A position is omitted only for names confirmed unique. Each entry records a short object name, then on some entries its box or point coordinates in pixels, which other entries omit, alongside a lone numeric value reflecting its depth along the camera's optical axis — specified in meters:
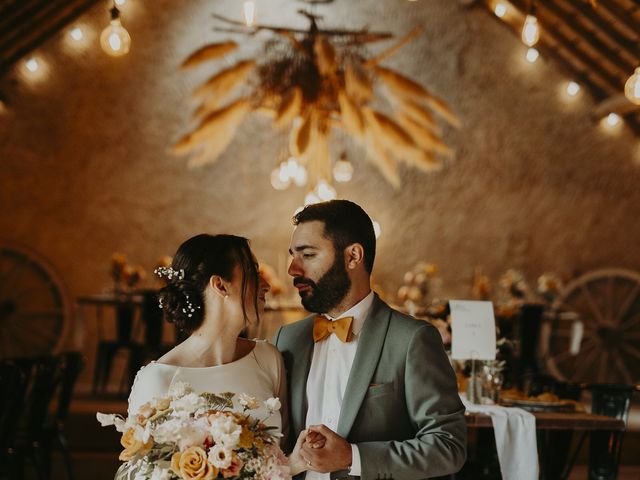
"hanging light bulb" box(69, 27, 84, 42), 10.80
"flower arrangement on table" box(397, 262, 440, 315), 9.98
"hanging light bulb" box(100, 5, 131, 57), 6.12
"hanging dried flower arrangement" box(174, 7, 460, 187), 10.93
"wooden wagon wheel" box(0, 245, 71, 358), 10.41
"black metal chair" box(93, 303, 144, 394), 8.94
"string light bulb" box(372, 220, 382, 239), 10.30
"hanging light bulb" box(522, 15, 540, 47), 6.83
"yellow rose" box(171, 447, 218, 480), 2.08
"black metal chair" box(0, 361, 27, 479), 4.65
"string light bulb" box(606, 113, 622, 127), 11.15
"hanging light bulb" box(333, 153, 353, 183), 10.16
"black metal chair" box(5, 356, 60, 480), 5.26
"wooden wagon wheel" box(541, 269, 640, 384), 10.86
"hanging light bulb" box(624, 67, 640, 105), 5.55
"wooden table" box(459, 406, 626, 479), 3.66
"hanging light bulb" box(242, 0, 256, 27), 7.05
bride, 2.68
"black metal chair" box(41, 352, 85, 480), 5.75
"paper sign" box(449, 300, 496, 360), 3.81
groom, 2.55
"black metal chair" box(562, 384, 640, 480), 3.96
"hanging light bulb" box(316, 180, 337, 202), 10.07
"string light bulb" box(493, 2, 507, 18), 10.73
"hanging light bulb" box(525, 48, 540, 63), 10.30
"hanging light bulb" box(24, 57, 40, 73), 10.66
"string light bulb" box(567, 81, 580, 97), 11.27
